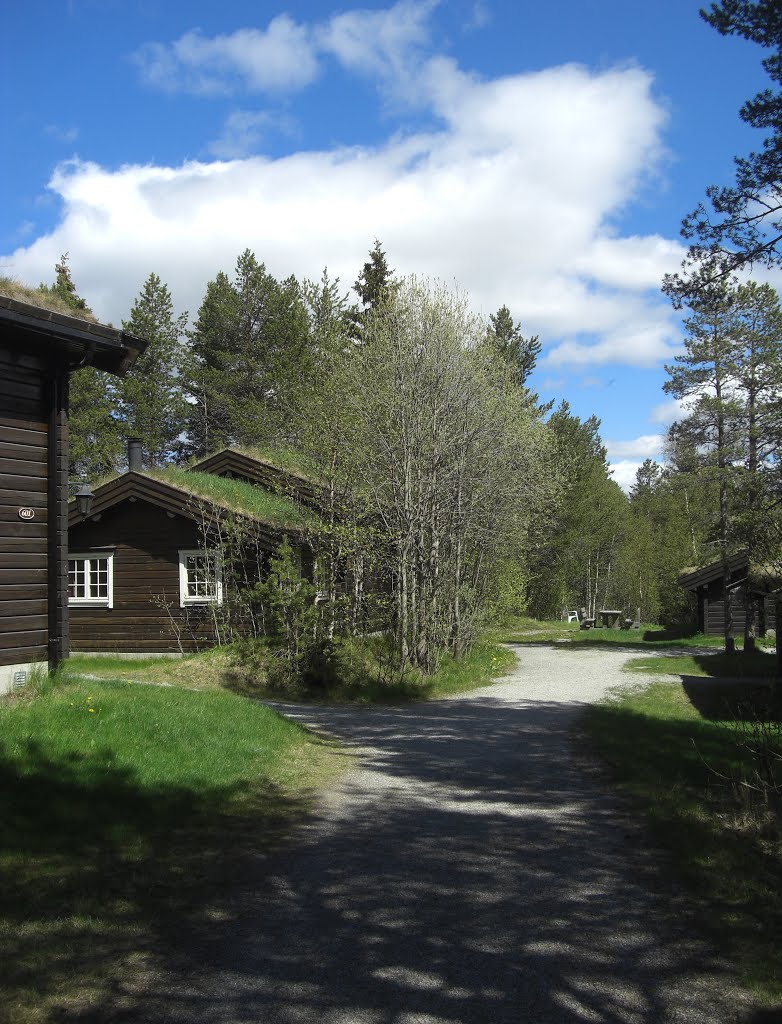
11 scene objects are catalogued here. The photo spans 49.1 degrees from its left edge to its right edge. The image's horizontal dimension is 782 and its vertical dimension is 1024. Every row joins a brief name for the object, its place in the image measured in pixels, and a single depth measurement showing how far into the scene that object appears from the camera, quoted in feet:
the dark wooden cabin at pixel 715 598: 110.42
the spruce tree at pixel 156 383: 148.36
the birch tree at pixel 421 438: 58.03
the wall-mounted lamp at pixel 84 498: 53.78
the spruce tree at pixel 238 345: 141.69
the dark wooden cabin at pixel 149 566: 66.80
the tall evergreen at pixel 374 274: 138.62
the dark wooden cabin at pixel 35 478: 29.91
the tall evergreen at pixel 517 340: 144.56
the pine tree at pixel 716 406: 92.53
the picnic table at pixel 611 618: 157.07
